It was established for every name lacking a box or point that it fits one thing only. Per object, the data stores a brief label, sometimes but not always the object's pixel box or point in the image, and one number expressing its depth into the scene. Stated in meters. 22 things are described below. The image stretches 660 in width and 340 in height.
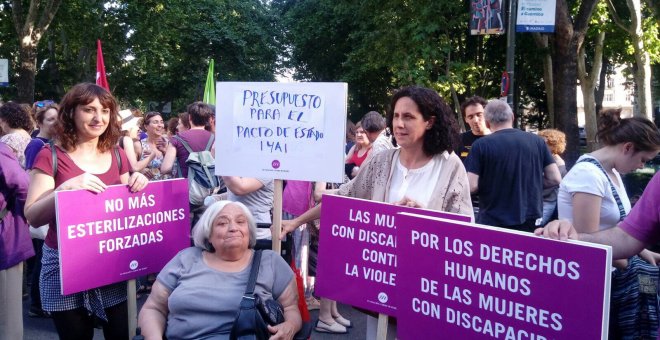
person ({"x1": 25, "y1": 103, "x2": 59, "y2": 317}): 5.55
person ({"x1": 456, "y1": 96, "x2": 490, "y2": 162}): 5.97
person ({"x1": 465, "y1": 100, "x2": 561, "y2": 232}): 4.85
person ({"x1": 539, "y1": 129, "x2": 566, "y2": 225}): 5.59
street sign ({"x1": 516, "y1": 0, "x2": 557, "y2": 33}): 12.39
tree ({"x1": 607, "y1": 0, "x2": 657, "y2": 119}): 17.26
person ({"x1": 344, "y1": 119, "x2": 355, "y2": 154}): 8.93
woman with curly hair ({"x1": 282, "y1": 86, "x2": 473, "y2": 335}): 3.00
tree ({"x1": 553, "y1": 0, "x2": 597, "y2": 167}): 15.34
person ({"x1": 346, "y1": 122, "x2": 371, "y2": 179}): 6.59
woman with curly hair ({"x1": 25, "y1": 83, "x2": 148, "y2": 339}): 3.08
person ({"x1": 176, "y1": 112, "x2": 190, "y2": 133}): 7.90
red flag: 6.82
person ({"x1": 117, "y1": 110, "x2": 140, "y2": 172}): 6.81
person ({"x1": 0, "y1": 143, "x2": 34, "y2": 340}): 3.62
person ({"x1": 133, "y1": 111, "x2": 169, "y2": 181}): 7.97
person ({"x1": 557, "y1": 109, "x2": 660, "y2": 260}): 3.15
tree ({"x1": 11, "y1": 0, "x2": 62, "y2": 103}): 17.95
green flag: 9.76
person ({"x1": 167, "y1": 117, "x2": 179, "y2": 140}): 10.31
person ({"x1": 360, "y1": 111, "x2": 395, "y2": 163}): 6.20
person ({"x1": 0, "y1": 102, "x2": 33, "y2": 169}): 5.71
